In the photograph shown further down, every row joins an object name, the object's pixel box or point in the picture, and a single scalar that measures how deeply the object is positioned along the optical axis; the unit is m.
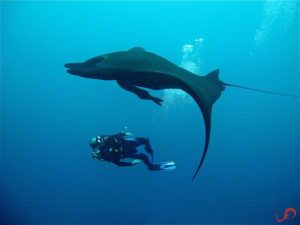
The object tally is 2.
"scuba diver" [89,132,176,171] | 6.22
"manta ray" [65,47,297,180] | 2.85
